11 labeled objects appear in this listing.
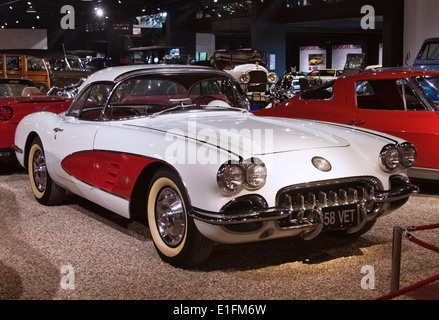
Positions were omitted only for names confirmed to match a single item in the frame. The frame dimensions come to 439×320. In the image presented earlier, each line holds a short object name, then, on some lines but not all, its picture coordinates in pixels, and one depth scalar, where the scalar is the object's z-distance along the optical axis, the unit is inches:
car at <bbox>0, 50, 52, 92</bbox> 674.8
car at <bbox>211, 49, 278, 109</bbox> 575.5
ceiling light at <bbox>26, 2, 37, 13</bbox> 1584.9
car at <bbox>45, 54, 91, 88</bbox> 682.8
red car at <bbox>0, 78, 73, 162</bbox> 301.9
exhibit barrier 122.6
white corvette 147.1
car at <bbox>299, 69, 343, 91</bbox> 1011.9
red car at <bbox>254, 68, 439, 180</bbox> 241.3
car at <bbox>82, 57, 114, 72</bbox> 1173.2
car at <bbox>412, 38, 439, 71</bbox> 541.0
